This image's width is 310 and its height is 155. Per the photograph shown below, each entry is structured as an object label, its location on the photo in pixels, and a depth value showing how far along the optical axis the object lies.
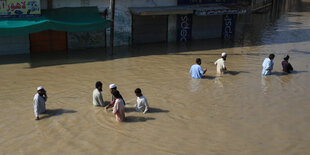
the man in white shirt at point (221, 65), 12.59
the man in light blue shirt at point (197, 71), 12.13
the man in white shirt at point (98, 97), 9.19
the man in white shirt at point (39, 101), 8.59
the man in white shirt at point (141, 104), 8.92
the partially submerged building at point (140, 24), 15.89
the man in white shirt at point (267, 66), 12.53
